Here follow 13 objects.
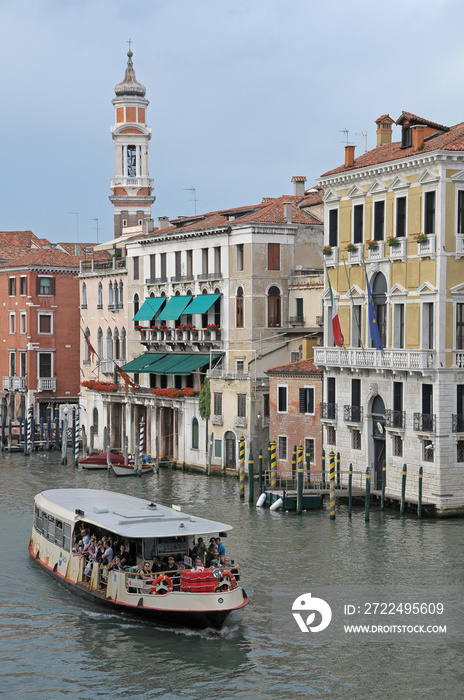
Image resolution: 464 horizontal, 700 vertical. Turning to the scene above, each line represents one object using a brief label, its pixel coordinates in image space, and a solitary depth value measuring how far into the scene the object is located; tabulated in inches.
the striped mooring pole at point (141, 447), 1983.3
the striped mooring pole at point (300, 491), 1477.6
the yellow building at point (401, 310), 1428.4
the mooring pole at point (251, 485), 1563.7
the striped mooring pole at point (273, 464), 1588.3
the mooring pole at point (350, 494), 1432.1
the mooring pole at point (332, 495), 1411.2
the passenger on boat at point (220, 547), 1020.5
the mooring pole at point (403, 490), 1423.5
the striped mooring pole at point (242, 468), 1632.6
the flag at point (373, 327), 1518.2
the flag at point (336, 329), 1626.5
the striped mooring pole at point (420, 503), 1409.9
